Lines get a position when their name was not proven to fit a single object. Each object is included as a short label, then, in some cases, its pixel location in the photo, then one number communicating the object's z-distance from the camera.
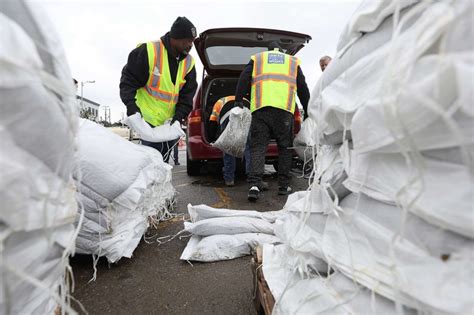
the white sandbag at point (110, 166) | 1.41
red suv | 3.45
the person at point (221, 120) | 3.68
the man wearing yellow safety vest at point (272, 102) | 2.80
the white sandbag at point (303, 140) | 3.13
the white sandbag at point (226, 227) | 1.77
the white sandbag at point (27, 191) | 0.46
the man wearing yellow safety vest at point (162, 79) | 2.46
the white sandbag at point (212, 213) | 1.94
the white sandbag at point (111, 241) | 1.48
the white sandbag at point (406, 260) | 0.48
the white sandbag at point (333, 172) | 0.79
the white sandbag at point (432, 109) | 0.44
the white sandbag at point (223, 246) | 1.63
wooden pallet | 0.99
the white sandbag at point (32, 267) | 0.48
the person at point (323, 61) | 4.26
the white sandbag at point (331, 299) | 0.59
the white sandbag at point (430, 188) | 0.48
